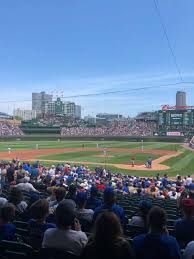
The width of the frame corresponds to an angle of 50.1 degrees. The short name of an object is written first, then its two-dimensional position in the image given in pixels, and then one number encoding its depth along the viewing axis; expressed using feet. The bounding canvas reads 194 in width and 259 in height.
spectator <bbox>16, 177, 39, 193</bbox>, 20.58
